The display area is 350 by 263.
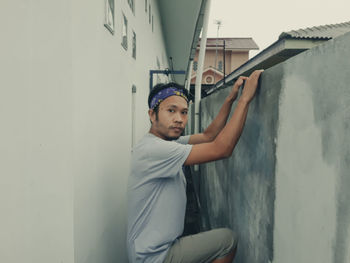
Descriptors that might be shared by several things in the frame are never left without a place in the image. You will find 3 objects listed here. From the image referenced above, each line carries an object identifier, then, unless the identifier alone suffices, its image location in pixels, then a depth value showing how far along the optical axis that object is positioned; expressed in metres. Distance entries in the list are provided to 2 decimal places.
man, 1.74
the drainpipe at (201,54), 3.84
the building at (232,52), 32.31
